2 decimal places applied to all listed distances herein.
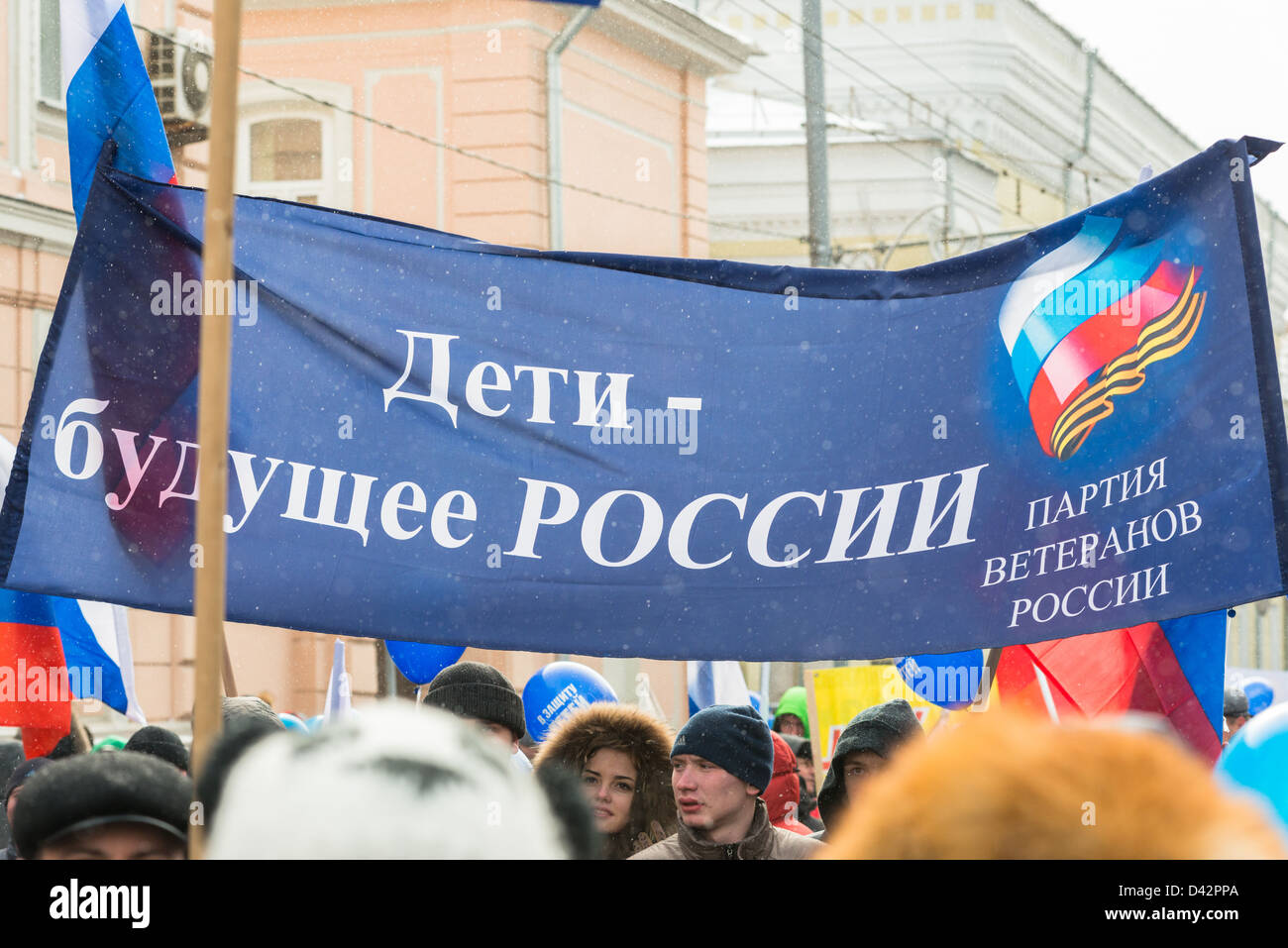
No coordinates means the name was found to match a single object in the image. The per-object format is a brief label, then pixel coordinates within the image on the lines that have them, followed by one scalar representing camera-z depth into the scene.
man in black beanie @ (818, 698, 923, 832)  4.73
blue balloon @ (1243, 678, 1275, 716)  9.29
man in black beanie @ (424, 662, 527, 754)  4.68
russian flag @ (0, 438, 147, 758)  5.46
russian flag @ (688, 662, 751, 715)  8.00
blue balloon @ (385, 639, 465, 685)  6.67
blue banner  3.88
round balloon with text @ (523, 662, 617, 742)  6.42
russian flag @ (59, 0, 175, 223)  4.34
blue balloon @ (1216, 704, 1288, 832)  2.94
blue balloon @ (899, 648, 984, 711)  7.51
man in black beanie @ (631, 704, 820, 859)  3.85
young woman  4.46
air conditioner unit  11.50
